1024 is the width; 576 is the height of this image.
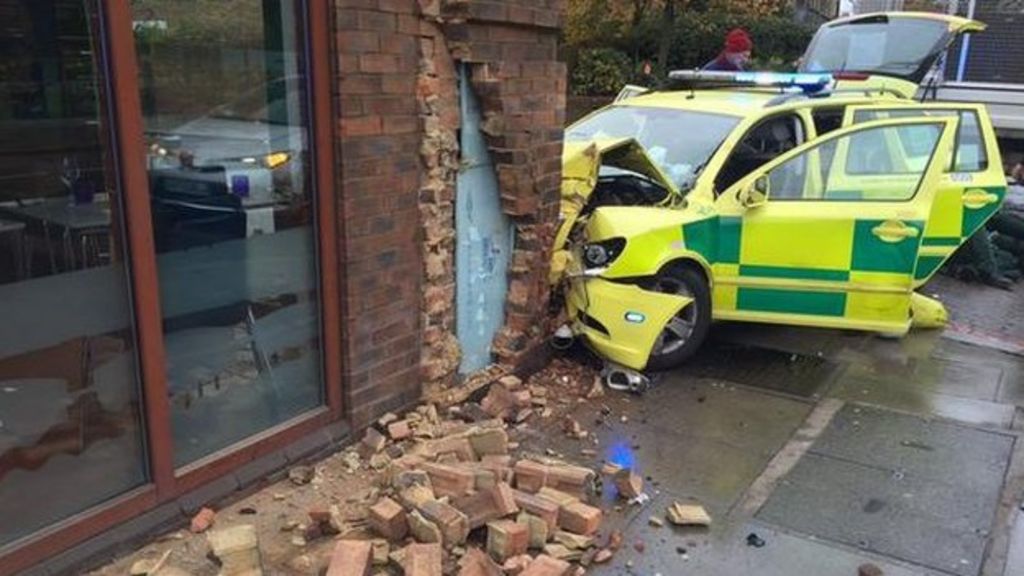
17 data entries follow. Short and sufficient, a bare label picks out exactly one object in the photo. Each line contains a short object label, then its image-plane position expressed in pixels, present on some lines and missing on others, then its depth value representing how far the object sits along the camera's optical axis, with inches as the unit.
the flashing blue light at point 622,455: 173.2
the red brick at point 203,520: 135.6
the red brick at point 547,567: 125.8
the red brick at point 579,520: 141.3
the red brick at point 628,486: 156.8
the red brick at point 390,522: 133.2
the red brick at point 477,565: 124.7
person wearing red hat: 362.6
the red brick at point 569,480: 151.2
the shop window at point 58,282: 112.7
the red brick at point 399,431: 168.9
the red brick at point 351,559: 121.2
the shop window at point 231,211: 131.1
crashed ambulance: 212.8
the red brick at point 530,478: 149.4
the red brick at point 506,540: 131.3
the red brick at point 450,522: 131.3
